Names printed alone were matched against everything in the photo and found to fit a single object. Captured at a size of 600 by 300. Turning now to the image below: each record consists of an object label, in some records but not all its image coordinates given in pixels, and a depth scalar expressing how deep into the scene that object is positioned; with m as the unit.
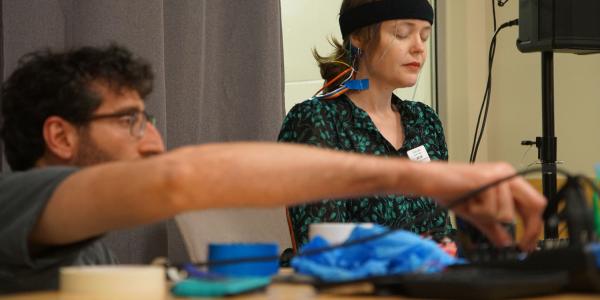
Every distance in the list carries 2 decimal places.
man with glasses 1.69
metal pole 3.77
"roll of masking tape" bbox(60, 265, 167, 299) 1.69
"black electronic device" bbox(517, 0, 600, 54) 3.65
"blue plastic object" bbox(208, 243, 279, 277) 1.80
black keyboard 1.63
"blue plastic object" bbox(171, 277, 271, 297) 1.69
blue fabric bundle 1.75
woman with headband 2.83
